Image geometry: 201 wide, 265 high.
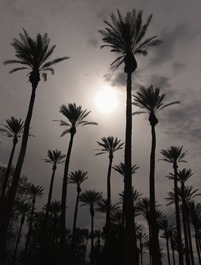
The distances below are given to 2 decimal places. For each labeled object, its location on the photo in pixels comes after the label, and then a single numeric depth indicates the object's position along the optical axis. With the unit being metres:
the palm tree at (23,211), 60.39
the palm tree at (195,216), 50.13
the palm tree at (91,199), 53.22
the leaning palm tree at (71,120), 30.72
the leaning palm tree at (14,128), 37.61
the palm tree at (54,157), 45.41
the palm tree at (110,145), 41.91
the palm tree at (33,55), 24.58
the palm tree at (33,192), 54.77
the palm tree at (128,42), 20.14
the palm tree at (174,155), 38.32
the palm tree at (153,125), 22.16
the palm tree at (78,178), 48.06
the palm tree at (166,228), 66.44
